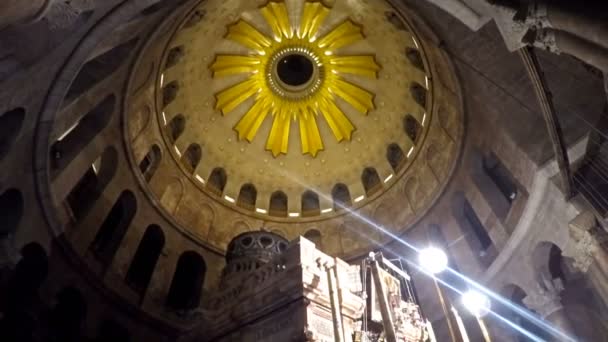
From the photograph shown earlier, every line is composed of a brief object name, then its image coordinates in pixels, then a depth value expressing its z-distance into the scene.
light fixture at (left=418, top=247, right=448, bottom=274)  5.98
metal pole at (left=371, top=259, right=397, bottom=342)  5.17
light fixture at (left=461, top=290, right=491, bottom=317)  5.96
